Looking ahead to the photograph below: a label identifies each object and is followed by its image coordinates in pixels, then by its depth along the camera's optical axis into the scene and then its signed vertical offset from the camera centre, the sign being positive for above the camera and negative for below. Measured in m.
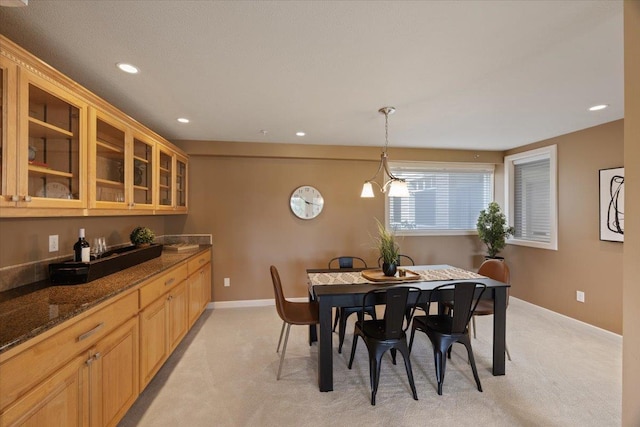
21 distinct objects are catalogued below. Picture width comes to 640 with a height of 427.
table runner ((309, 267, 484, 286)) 2.69 -0.64
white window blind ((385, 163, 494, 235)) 4.72 +0.26
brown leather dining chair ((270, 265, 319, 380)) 2.47 -0.93
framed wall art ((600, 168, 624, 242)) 3.10 +0.11
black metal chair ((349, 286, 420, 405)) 2.10 -0.95
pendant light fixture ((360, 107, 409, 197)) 2.74 +0.28
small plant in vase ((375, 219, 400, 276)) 2.76 -0.39
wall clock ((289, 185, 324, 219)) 4.37 +0.19
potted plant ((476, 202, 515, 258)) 4.20 -0.23
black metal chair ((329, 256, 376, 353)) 2.94 -1.07
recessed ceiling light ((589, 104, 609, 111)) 2.73 +1.05
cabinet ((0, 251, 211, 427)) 1.12 -0.77
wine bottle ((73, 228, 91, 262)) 2.02 -0.26
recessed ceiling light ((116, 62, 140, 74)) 1.96 +1.04
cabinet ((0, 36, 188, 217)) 1.41 +0.44
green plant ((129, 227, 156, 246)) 3.03 -0.24
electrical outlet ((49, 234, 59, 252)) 2.13 -0.22
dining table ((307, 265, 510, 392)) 2.28 -0.66
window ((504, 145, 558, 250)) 3.90 +0.26
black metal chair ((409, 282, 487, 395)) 2.22 -0.95
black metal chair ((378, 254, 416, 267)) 4.69 -0.79
